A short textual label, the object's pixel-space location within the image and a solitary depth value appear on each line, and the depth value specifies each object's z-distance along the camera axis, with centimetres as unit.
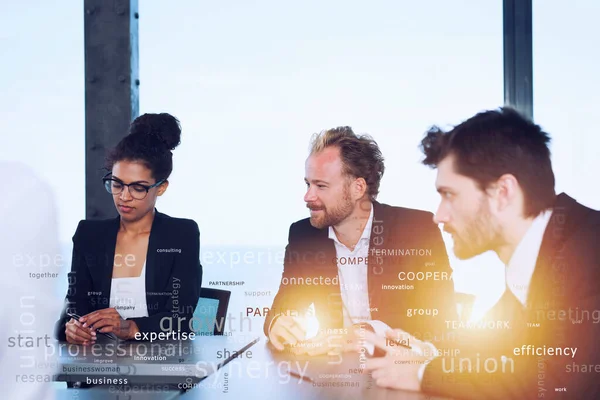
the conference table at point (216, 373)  163
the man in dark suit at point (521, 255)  190
